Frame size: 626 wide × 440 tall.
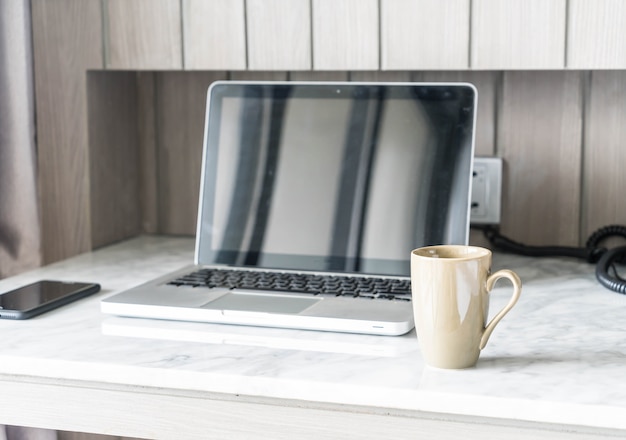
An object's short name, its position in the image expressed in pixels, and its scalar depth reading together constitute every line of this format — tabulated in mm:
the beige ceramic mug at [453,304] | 832
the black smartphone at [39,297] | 1049
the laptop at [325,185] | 1188
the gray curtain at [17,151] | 1353
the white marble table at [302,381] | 785
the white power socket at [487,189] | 1407
